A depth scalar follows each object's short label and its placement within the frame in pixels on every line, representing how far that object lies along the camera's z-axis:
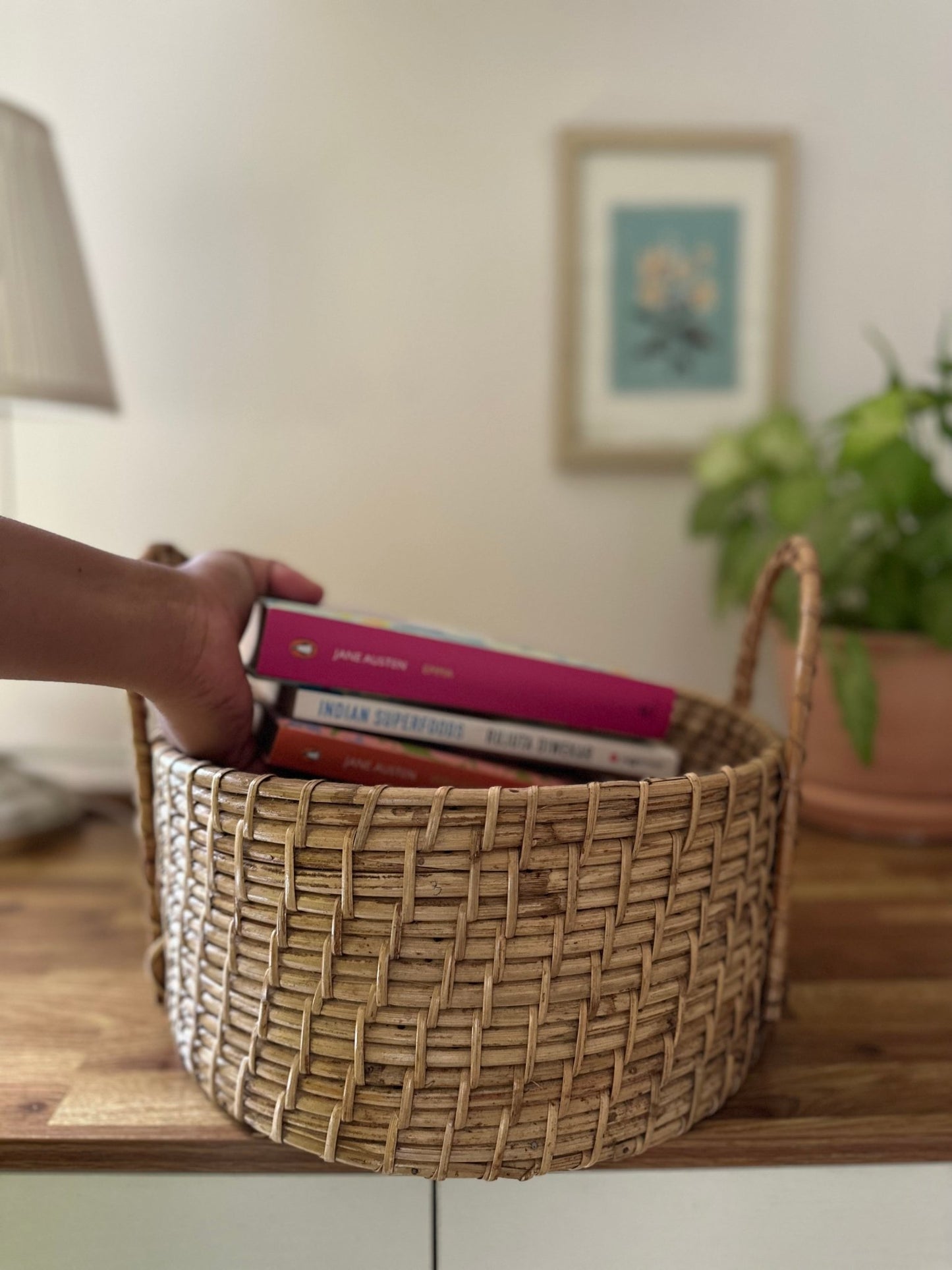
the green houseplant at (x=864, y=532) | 0.91
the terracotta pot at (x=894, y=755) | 0.97
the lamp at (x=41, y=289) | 0.92
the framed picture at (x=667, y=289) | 1.14
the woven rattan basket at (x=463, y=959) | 0.49
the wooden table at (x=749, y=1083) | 0.56
